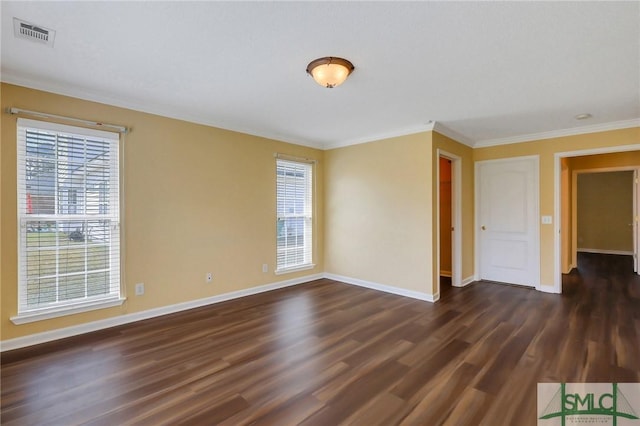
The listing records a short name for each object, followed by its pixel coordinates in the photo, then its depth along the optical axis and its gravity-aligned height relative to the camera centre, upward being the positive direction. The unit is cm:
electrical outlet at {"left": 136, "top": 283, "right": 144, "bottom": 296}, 346 -86
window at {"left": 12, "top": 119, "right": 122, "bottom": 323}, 282 -5
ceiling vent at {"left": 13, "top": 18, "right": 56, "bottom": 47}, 201 +126
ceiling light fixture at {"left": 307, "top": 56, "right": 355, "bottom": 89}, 240 +118
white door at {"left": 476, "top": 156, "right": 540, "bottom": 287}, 484 -13
